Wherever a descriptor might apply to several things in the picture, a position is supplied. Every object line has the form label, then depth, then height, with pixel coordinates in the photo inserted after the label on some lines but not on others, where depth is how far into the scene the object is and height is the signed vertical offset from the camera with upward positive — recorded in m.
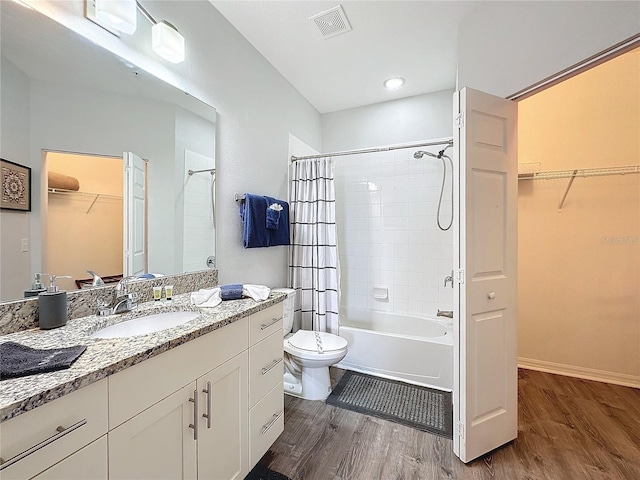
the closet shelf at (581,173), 2.24 +0.57
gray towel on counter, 0.67 -0.31
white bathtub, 2.23 -0.95
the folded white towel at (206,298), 1.37 -0.29
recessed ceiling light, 2.56 +1.46
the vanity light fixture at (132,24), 1.19 +0.98
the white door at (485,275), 1.51 -0.20
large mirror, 1.02 +0.37
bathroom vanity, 0.61 -0.48
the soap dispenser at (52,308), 0.99 -0.25
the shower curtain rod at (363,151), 2.22 +0.78
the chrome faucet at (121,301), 1.20 -0.27
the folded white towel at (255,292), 1.51 -0.28
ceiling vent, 1.78 +1.44
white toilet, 1.99 -0.84
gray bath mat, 1.85 -1.19
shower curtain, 2.53 -0.07
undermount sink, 1.11 -0.36
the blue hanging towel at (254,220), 2.01 +0.14
